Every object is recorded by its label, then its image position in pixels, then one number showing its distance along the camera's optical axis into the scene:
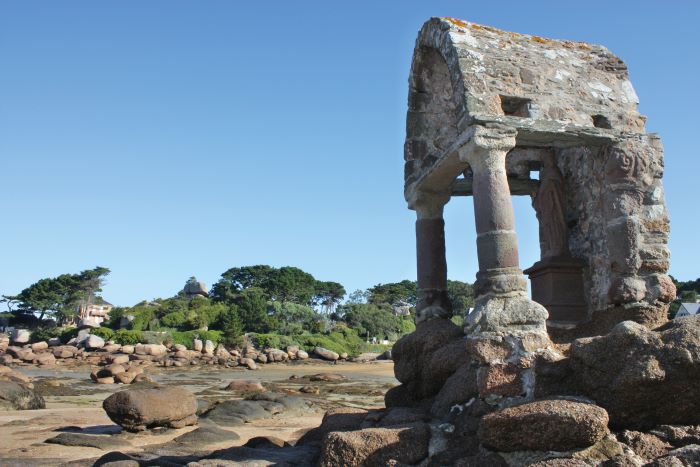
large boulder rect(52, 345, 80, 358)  35.15
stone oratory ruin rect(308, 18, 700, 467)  4.39
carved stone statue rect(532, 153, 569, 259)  8.15
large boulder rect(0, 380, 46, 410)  13.72
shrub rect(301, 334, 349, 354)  42.38
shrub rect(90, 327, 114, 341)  39.41
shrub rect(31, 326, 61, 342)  43.64
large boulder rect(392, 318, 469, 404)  6.41
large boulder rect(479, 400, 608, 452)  4.22
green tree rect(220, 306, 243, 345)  41.09
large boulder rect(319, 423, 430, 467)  4.79
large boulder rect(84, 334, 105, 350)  37.03
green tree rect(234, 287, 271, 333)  45.34
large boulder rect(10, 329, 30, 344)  43.47
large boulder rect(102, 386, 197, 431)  10.32
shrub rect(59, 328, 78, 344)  41.91
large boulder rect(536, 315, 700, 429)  4.34
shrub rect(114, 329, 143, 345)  38.50
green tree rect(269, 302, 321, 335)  48.72
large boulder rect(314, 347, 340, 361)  40.12
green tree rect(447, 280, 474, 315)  56.34
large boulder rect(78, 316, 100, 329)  42.89
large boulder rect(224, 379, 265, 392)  19.52
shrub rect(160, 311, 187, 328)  44.56
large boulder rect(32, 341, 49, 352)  38.81
